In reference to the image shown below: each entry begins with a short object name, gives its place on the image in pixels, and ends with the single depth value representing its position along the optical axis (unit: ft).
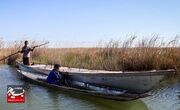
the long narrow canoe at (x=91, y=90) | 22.45
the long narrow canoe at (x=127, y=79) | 21.98
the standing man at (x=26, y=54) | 37.68
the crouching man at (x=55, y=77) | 28.26
